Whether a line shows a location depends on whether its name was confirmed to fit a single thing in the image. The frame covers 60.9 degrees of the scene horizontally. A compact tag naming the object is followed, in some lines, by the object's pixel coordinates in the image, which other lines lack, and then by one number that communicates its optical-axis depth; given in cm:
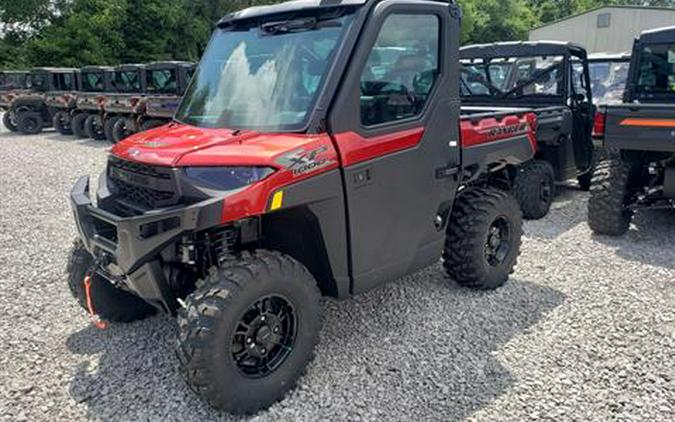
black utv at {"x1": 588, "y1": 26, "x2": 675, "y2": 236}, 533
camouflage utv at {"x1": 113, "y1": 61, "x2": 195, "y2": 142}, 1225
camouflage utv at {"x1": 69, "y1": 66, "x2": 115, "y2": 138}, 1497
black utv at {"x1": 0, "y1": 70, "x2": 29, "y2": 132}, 1764
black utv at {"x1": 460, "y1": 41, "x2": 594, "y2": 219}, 688
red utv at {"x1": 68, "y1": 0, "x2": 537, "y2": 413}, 287
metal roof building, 2662
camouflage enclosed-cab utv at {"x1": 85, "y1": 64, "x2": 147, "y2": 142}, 1340
